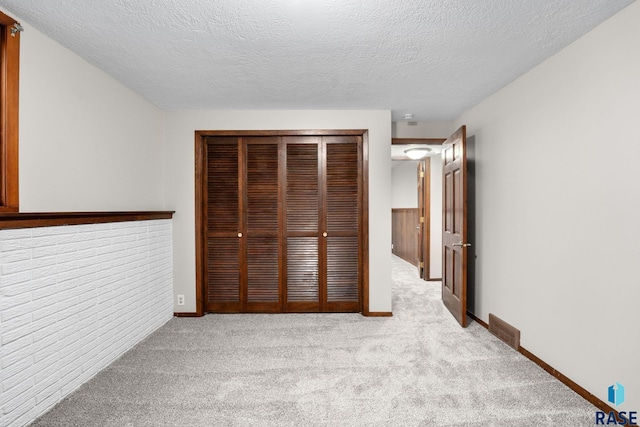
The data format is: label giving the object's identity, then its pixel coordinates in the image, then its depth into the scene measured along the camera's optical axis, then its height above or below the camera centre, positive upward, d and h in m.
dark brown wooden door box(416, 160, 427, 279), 5.38 -0.15
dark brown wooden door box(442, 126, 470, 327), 3.06 -0.14
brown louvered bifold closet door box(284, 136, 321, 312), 3.50 -0.21
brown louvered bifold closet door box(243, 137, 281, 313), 3.49 -0.17
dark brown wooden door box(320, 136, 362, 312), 3.50 -0.13
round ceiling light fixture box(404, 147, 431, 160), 4.96 +0.98
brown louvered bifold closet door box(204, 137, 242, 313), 3.50 -0.14
